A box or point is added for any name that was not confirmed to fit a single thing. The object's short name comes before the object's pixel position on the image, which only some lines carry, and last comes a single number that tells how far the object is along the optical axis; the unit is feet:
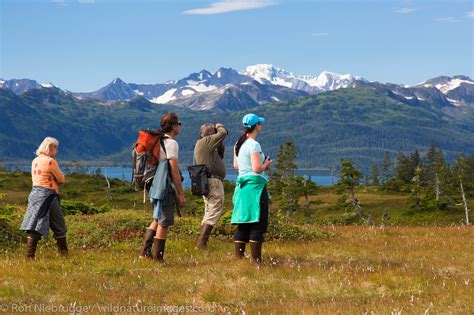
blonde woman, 43.73
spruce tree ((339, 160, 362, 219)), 228.02
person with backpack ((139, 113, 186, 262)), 41.22
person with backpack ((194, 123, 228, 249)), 47.39
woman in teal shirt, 40.06
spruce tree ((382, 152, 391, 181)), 616.92
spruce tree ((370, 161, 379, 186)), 565.53
